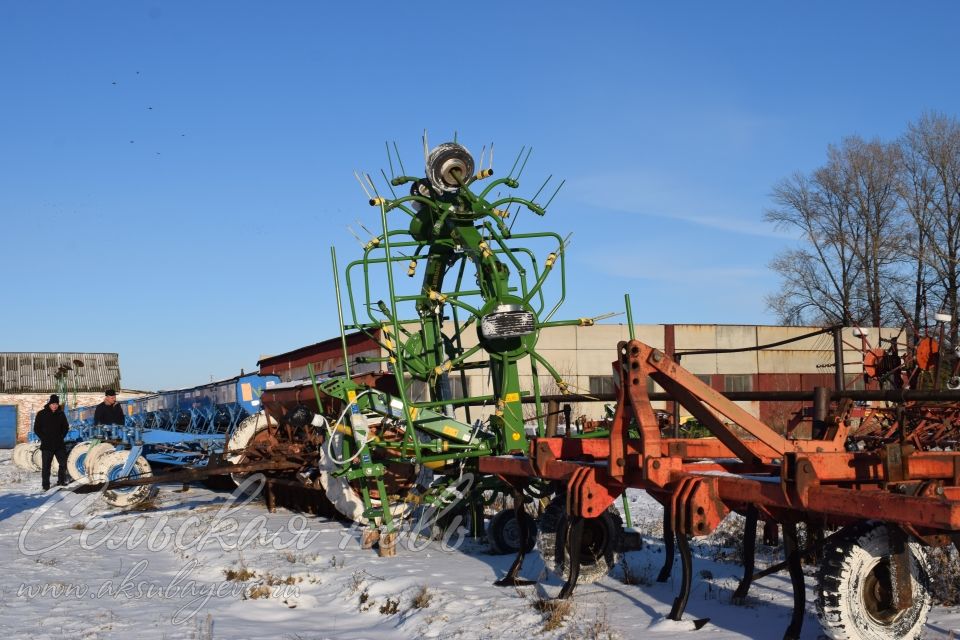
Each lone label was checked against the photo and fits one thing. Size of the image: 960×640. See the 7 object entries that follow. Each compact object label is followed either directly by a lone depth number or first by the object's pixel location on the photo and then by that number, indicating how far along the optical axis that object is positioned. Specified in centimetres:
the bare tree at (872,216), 3857
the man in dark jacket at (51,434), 1548
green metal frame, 802
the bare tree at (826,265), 4047
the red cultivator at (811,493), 424
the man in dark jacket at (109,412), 1695
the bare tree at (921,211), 3816
